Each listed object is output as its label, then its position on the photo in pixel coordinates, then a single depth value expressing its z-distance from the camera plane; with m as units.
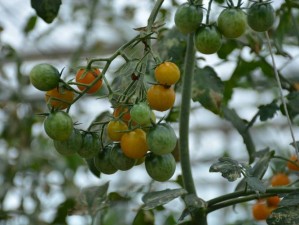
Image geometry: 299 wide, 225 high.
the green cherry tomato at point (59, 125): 1.24
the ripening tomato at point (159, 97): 1.26
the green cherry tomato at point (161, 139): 1.24
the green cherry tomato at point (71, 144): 1.28
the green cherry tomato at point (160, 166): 1.27
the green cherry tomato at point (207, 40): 1.29
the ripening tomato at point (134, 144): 1.26
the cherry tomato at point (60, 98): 1.27
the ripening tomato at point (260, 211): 1.60
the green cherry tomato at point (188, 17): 1.29
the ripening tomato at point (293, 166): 1.53
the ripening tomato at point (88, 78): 1.28
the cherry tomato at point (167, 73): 1.26
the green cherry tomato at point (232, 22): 1.29
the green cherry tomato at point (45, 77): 1.25
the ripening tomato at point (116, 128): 1.29
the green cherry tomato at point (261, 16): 1.32
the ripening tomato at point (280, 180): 1.58
